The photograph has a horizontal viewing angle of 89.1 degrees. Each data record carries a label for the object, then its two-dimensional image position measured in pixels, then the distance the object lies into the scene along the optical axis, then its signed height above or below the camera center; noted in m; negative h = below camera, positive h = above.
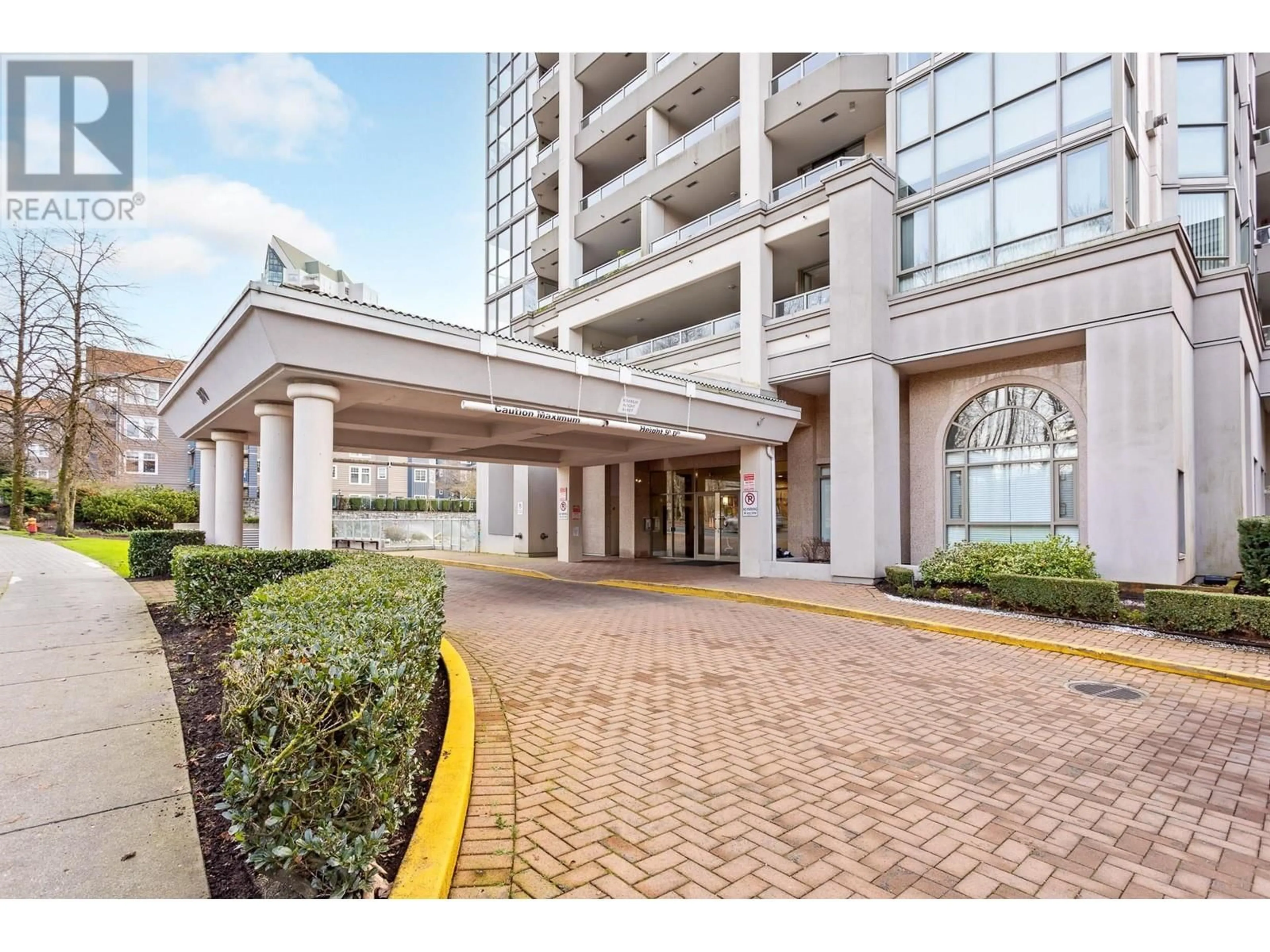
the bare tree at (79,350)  28.92 +6.92
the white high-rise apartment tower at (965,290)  13.16 +5.04
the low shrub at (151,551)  14.52 -1.16
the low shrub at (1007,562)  11.79 -1.25
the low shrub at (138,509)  33.94 -0.48
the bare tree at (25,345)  27.89 +7.10
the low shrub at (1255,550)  10.36 -0.91
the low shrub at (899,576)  13.58 -1.70
